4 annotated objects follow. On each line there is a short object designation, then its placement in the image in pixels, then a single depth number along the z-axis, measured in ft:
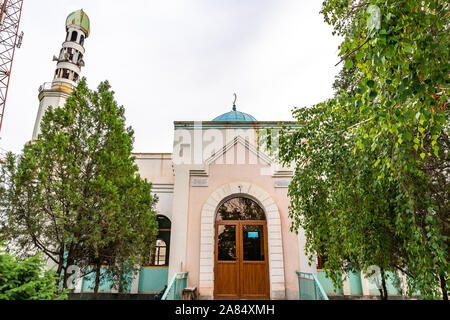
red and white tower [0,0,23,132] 80.69
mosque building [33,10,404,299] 26.12
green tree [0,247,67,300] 10.47
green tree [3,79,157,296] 20.61
